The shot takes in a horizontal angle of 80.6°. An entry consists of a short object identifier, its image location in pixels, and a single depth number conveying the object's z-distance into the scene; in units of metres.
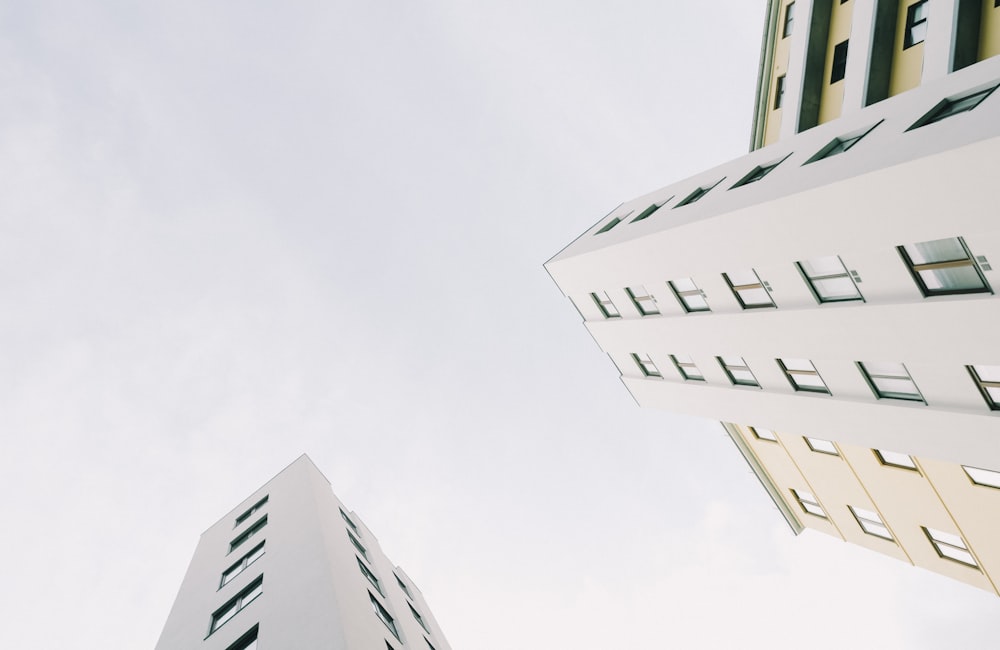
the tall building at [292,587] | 17.00
